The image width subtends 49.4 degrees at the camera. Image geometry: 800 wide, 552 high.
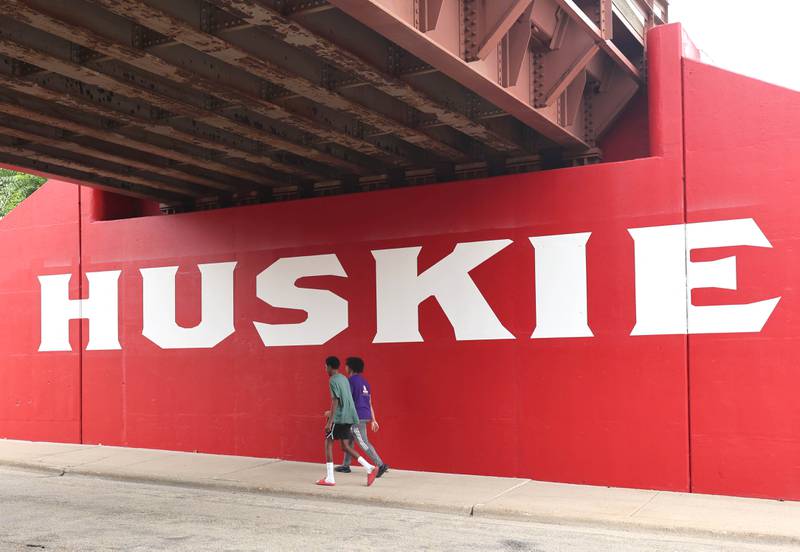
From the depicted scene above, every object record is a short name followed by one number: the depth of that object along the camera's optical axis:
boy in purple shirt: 12.55
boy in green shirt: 11.92
